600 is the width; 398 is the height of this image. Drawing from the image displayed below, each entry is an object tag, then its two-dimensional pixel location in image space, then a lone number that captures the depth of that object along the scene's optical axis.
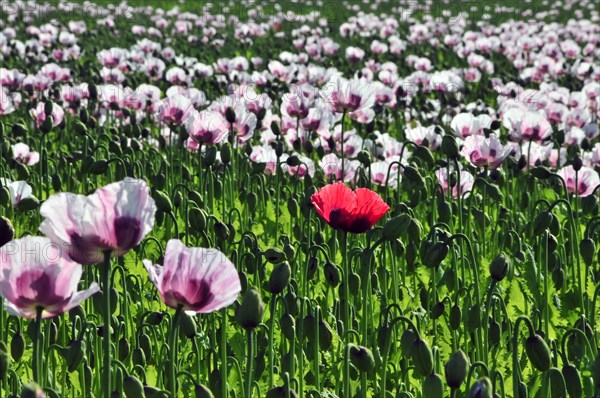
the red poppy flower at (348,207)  4.83
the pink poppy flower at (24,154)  9.86
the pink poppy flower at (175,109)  9.30
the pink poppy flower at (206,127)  8.10
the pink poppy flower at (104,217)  3.46
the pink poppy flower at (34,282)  3.56
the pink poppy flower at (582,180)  8.78
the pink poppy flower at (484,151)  8.09
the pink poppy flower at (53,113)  11.07
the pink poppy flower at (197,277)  3.64
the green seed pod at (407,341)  4.95
